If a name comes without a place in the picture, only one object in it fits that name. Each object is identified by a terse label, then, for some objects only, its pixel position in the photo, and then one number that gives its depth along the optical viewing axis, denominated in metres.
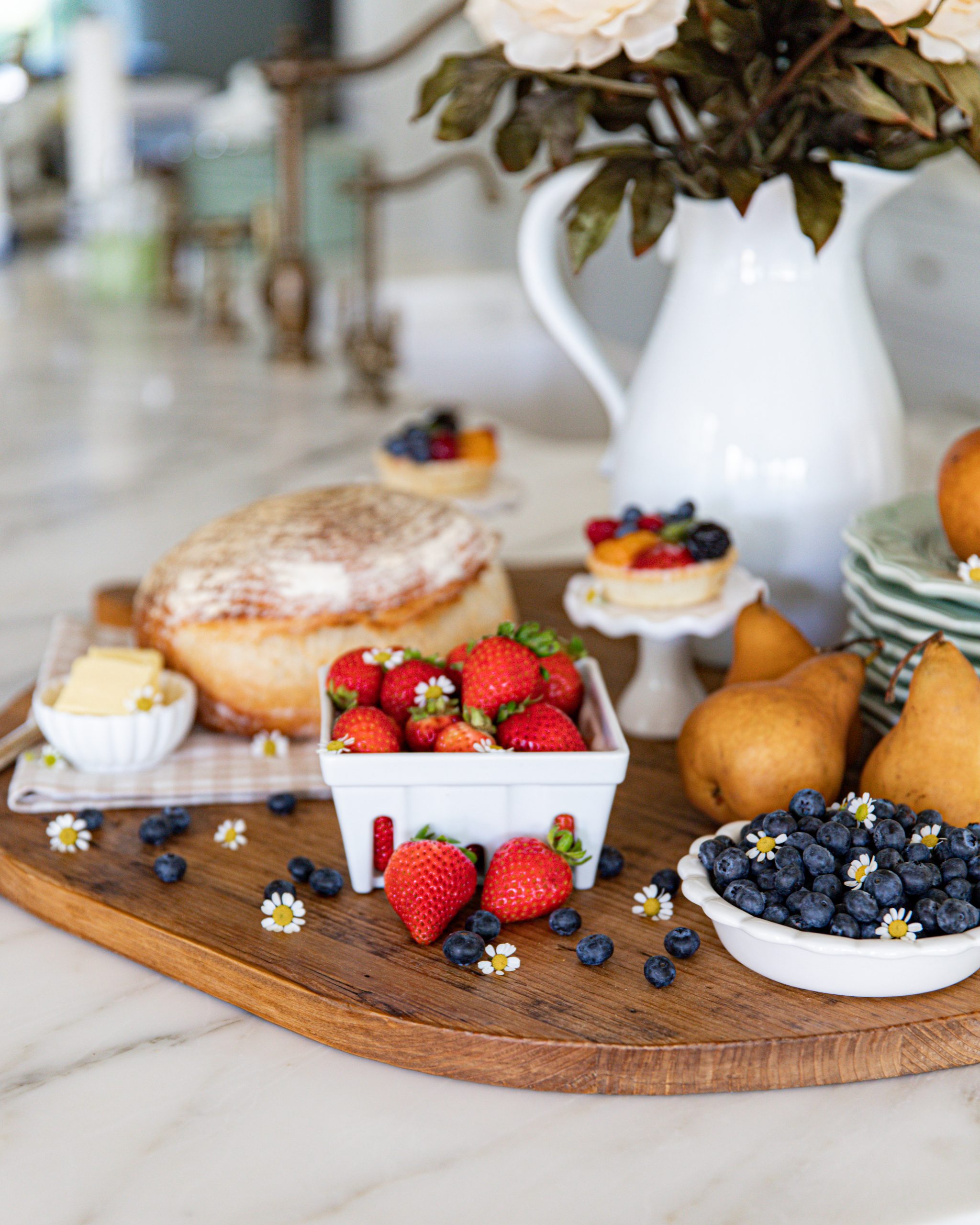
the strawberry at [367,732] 0.67
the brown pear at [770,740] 0.71
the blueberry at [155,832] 0.75
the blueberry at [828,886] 0.60
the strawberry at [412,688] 0.71
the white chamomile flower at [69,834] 0.74
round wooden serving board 0.57
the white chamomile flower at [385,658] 0.74
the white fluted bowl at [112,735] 0.79
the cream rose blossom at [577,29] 0.73
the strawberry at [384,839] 0.68
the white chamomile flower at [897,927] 0.58
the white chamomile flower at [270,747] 0.85
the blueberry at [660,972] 0.61
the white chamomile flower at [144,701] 0.80
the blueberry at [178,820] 0.76
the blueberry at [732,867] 0.62
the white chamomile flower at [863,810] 0.64
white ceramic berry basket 0.66
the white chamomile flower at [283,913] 0.66
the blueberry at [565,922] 0.65
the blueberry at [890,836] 0.62
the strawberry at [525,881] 0.65
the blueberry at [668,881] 0.69
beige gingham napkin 0.79
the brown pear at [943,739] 0.68
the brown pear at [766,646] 0.81
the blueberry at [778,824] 0.63
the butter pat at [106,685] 0.80
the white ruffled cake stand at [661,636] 0.83
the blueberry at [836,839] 0.62
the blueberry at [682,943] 0.63
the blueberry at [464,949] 0.62
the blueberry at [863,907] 0.58
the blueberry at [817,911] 0.59
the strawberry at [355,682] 0.72
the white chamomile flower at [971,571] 0.75
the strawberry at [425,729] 0.69
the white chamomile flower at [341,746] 0.67
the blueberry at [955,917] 0.58
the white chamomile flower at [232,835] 0.75
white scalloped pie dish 0.58
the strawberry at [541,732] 0.68
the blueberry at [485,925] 0.64
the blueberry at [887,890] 0.59
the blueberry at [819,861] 0.61
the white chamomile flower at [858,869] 0.60
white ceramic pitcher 0.89
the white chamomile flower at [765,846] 0.62
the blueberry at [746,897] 0.60
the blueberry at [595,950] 0.63
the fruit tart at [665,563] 0.84
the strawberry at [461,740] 0.67
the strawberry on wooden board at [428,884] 0.63
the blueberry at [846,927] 0.59
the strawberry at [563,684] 0.74
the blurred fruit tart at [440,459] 1.24
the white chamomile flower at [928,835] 0.62
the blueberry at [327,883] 0.69
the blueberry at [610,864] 0.71
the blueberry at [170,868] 0.70
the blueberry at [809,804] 0.65
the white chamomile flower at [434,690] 0.70
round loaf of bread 0.87
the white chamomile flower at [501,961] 0.62
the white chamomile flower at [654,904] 0.68
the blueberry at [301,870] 0.71
